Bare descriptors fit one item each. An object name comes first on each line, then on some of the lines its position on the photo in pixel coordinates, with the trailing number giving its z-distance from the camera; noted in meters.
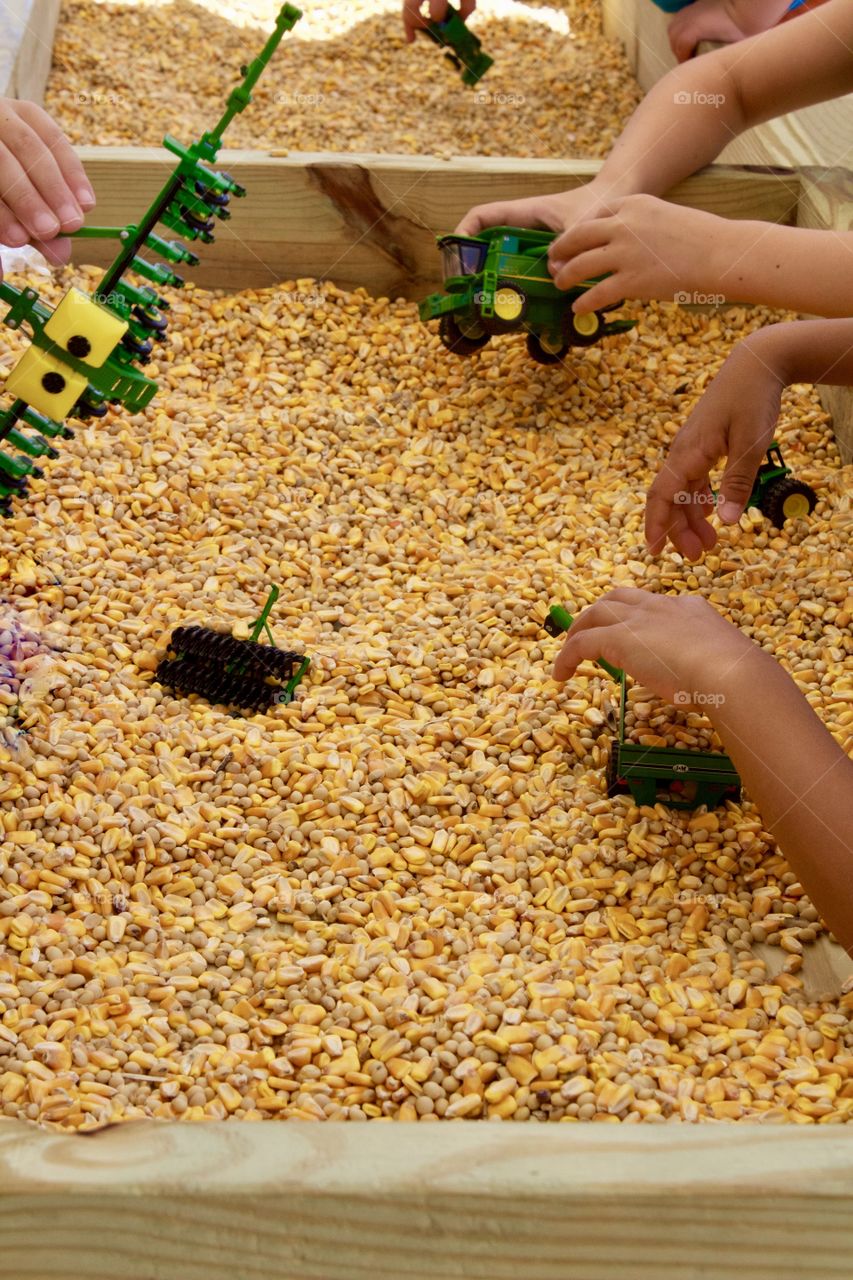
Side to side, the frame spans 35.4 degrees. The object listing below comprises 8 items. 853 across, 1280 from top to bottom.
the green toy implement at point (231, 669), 1.53
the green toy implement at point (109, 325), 1.15
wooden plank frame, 0.82
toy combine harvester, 1.97
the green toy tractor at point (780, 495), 1.79
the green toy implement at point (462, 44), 3.05
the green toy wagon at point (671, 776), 1.37
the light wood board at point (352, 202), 2.16
